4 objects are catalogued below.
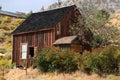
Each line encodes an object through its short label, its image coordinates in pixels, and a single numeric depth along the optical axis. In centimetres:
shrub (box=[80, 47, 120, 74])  2955
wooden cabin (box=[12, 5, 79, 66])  3984
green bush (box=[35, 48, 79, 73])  3328
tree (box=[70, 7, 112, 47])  4078
